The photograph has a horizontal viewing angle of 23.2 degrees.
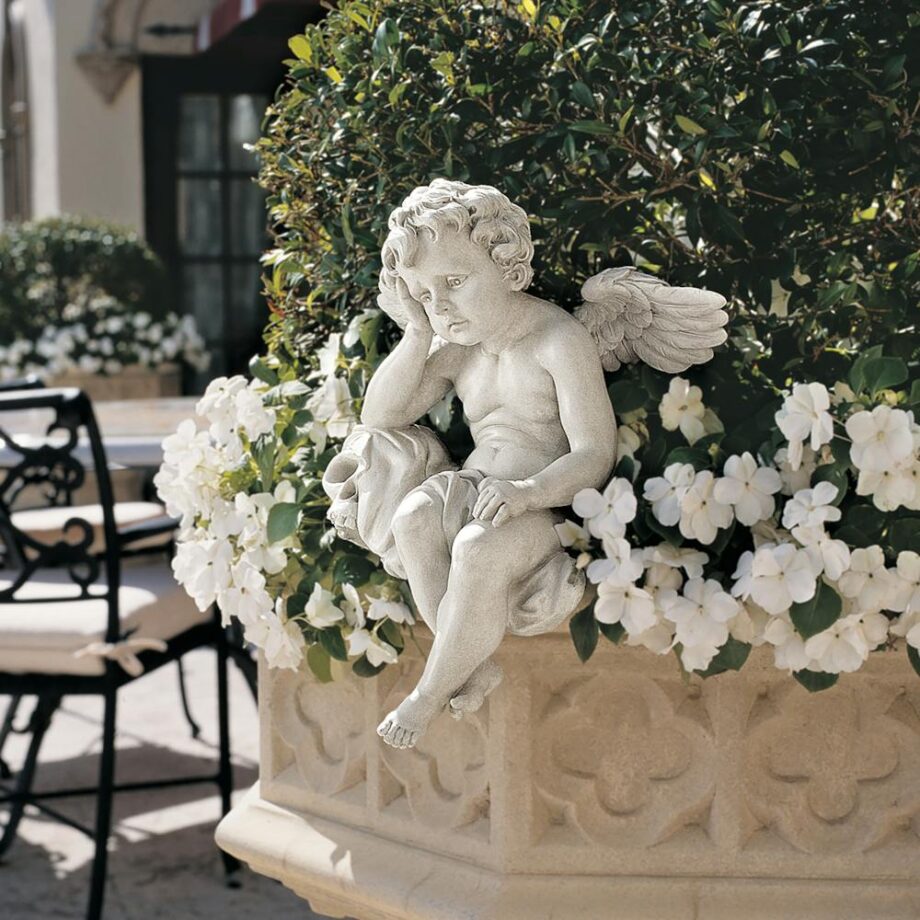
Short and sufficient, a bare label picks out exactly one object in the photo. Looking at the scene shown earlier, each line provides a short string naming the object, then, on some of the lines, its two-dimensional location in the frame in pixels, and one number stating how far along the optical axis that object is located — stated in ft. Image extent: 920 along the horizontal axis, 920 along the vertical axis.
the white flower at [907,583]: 4.97
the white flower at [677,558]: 5.05
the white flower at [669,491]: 5.03
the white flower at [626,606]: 4.97
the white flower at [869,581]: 4.96
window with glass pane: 25.76
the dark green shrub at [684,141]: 5.24
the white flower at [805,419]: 4.96
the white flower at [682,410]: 5.22
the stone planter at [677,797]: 5.19
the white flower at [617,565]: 4.97
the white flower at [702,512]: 5.02
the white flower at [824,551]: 4.92
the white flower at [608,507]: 4.99
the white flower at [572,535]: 5.08
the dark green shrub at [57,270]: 21.23
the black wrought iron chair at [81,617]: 8.08
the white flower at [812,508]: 4.93
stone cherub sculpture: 4.98
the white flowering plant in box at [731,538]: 4.95
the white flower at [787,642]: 4.99
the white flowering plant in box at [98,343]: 20.34
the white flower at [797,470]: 5.08
